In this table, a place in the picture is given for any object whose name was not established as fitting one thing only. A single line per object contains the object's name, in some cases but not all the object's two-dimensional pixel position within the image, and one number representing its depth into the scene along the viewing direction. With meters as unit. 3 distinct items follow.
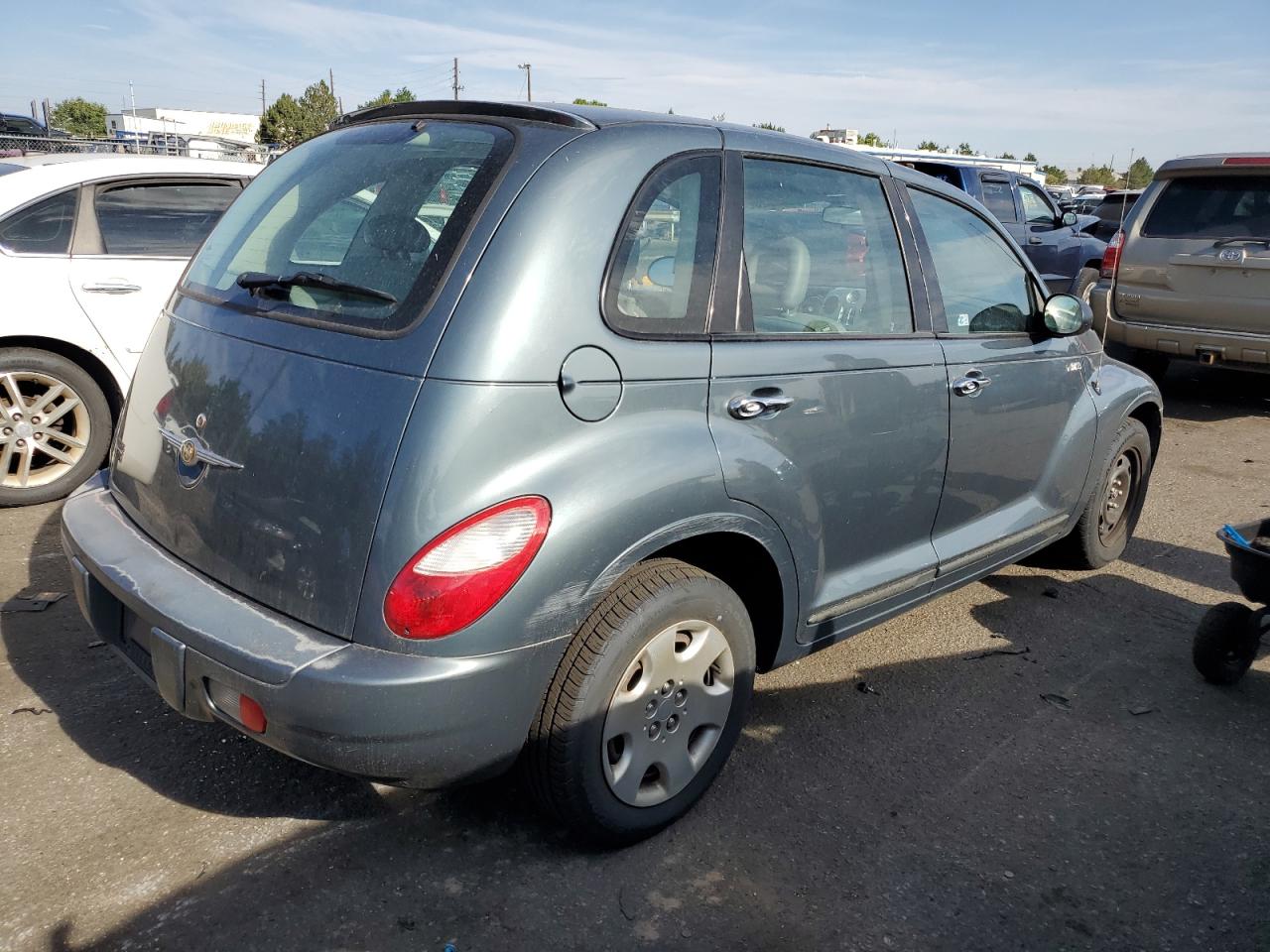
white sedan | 5.14
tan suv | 7.65
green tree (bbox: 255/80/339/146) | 68.25
